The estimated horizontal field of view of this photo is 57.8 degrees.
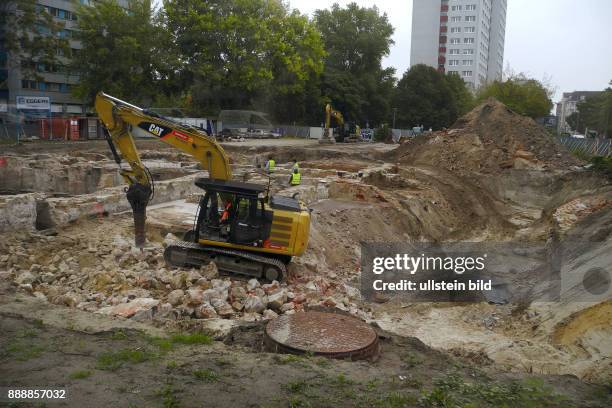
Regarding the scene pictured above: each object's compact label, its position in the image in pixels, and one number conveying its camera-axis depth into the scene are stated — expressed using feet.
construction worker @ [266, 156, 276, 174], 72.55
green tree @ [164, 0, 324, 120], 125.18
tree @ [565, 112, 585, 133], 243.19
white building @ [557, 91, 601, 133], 394.52
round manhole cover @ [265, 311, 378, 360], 22.26
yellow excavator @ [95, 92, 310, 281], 33.06
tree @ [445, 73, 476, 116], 199.11
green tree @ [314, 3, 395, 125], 181.47
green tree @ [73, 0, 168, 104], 122.31
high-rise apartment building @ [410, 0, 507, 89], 270.46
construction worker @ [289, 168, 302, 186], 61.52
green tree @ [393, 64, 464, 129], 194.90
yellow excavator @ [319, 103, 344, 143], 135.62
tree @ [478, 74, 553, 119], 161.38
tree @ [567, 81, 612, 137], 137.90
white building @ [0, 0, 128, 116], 144.74
